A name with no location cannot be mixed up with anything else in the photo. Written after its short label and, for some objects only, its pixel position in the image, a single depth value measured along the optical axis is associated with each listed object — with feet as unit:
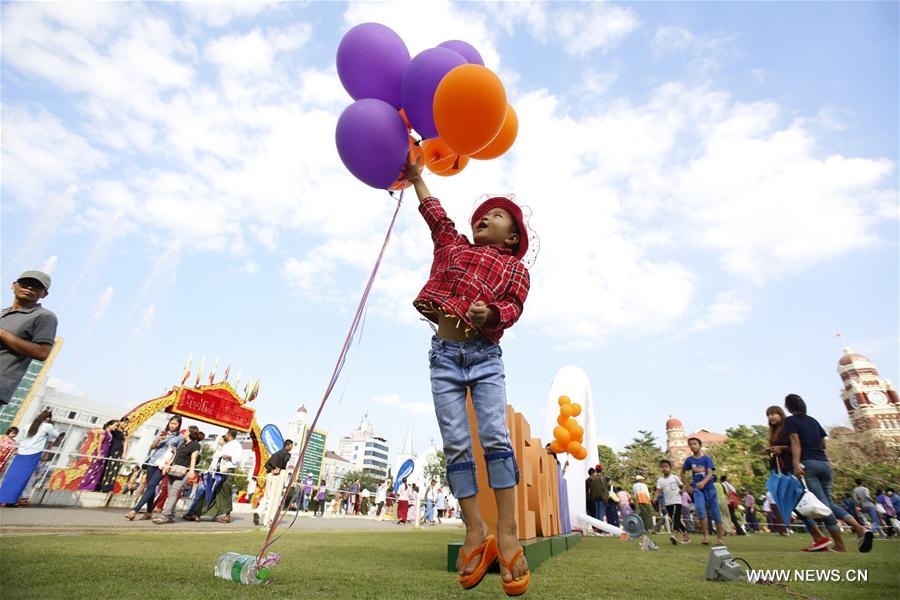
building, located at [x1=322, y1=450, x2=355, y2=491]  275.80
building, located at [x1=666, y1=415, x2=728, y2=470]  221.60
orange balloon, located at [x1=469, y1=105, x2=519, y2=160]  10.27
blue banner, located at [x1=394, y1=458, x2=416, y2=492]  51.67
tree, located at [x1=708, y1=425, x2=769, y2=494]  101.86
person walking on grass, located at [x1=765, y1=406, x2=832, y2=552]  17.13
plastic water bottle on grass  6.80
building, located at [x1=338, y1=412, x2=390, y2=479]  390.83
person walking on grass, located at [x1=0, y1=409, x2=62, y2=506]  25.54
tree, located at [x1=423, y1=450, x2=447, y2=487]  204.17
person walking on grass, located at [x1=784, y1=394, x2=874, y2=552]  16.49
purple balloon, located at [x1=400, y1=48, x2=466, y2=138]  9.06
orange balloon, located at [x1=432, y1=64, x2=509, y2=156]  7.71
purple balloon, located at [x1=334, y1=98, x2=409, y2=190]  8.93
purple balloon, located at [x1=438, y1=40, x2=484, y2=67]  10.59
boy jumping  6.77
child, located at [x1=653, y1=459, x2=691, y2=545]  28.76
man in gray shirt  9.65
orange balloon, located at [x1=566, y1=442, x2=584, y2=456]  30.32
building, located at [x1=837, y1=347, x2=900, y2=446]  187.62
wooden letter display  10.67
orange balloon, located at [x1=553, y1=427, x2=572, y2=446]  31.37
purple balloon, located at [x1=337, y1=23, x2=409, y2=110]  10.23
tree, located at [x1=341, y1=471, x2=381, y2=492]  261.56
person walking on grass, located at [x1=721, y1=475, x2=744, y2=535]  42.91
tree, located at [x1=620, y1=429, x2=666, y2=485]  141.41
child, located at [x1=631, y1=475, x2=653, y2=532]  39.06
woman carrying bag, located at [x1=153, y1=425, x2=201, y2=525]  24.25
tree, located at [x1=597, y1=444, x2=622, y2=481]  146.81
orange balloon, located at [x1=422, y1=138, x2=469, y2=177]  10.14
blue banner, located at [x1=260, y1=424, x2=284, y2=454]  35.09
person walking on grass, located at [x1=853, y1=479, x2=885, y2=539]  40.35
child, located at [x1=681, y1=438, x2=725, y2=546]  23.58
